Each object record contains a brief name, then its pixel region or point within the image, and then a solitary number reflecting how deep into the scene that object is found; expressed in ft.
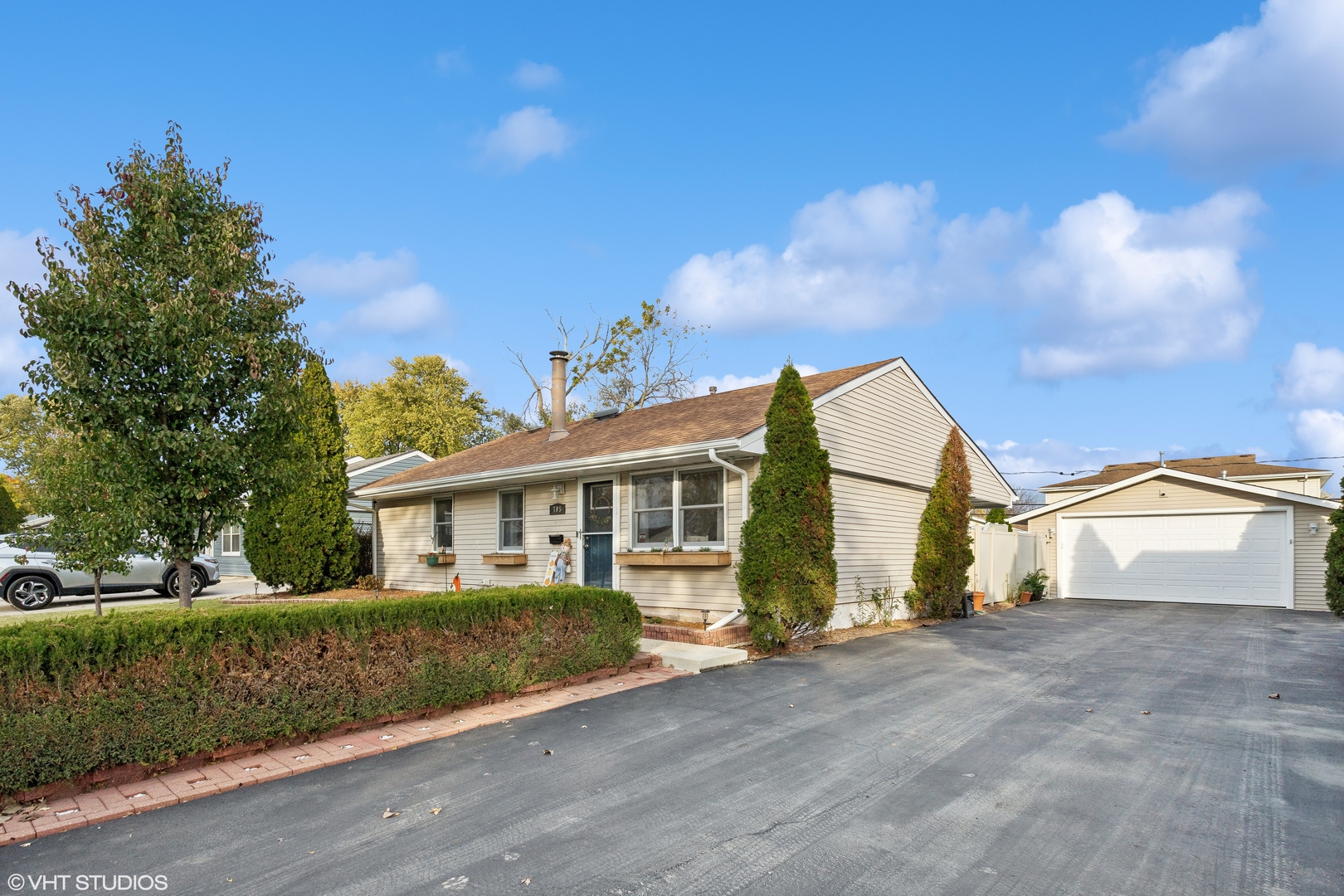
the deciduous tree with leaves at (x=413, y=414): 116.47
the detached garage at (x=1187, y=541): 53.31
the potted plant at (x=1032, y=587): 59.63
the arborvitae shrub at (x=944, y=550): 45.52
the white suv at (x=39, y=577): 51.47
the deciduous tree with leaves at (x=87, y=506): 23.03
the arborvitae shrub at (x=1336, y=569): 32.01
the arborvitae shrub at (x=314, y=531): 54.95
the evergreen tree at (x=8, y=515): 108.58
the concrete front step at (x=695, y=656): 28.17
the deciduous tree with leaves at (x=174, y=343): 21.98
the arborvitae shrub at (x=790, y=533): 31.53
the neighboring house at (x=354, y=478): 84.17
